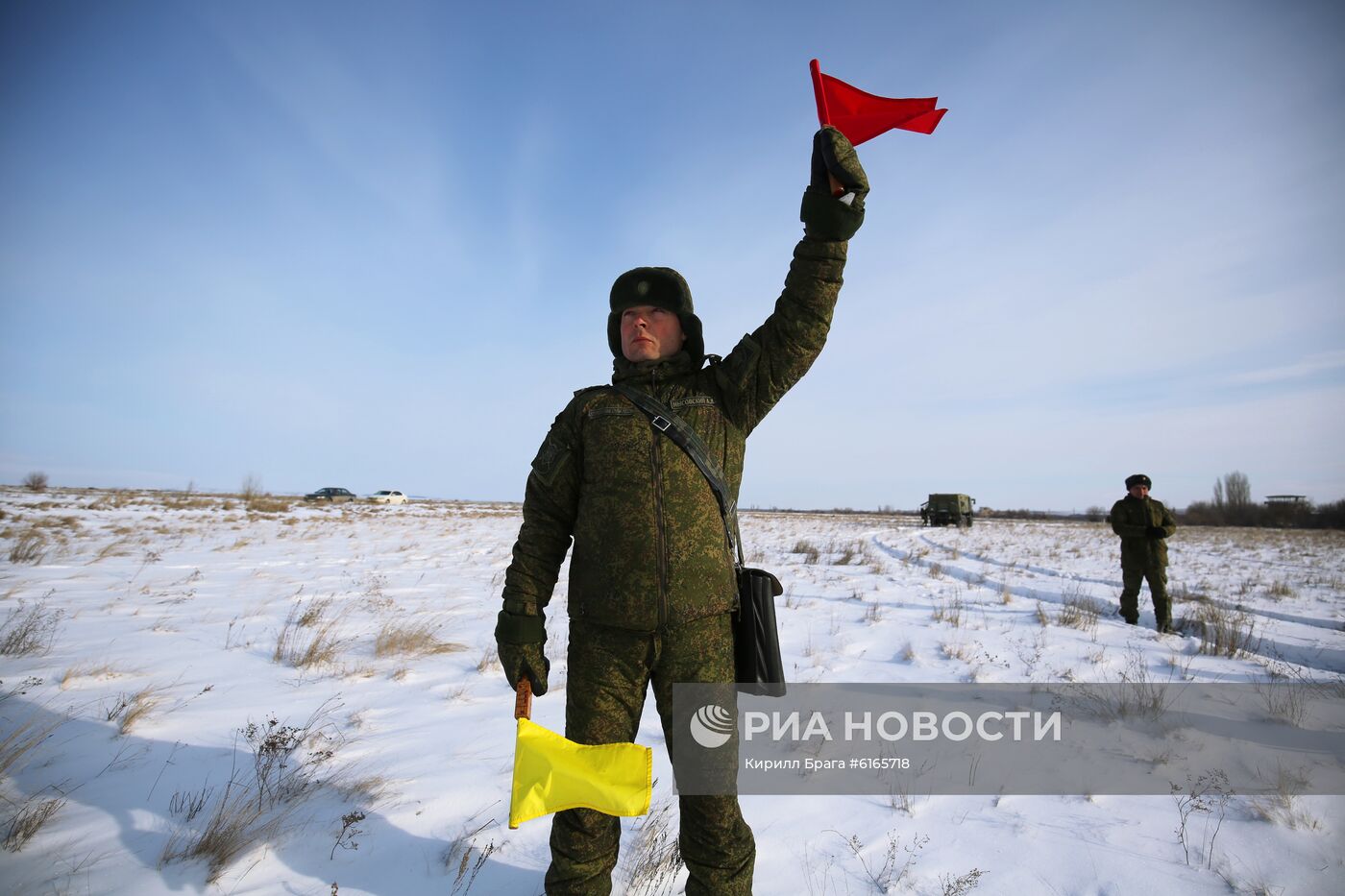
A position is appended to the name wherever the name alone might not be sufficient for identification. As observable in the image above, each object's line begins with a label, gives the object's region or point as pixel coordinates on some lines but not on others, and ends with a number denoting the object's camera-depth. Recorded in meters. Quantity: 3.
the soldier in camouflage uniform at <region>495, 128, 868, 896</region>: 1.72
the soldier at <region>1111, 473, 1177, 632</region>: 6.76
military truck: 32.78
